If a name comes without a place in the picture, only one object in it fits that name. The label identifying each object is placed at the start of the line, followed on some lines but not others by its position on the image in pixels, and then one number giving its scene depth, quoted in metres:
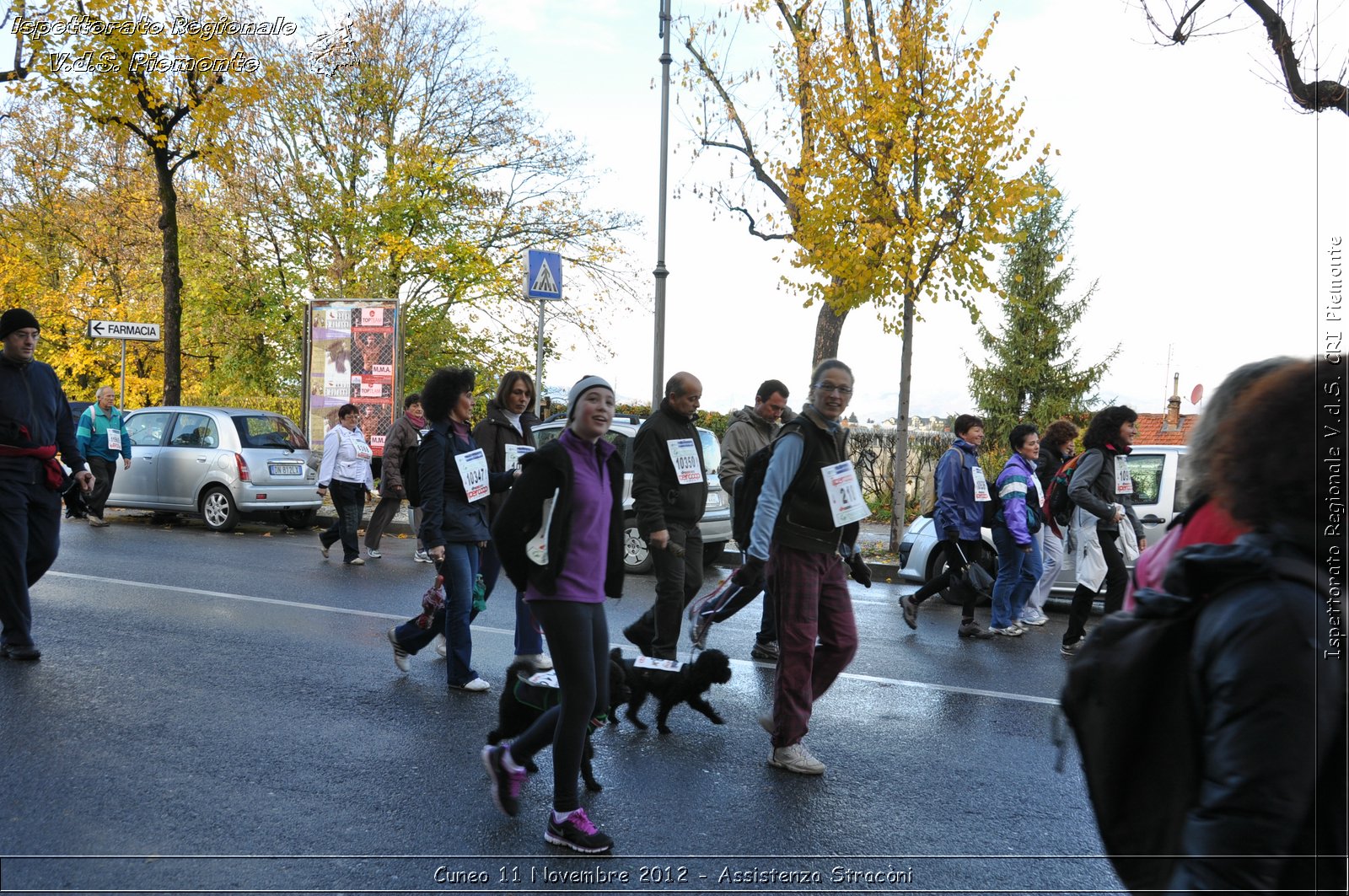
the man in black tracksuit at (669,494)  6.35
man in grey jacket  7.73
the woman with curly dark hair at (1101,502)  7.90
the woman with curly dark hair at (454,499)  6.19
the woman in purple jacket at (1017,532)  8.27
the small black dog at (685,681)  5.51
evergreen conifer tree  39.62
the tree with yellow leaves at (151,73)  16.70
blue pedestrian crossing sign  13.60
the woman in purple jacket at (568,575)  4.01
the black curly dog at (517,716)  4.55
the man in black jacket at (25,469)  6.37
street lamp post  15.34
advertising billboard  18.30
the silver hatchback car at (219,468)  14.76
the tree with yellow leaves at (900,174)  12.67
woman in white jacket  11.91
